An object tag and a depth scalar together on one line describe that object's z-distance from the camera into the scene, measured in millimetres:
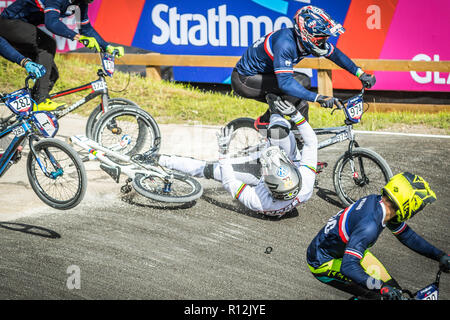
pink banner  10750
